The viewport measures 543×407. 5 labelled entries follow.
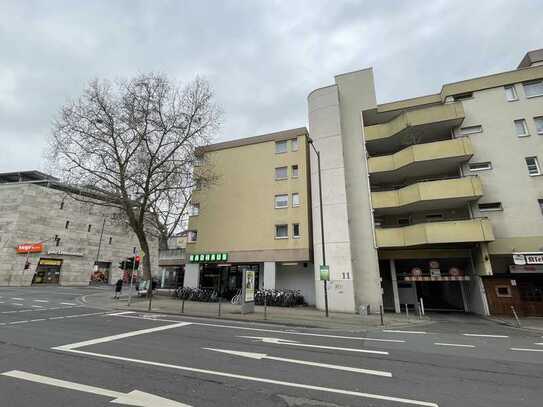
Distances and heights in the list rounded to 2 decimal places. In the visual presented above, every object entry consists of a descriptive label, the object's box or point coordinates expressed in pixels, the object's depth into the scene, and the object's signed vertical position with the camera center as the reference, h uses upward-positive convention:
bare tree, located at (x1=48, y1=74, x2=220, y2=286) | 21.97 +10.88
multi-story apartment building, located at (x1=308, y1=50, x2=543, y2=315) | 17.34 +6.27
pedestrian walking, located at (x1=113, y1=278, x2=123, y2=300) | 22.17 -0.15
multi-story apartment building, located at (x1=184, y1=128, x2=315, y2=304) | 22.00 +5.72
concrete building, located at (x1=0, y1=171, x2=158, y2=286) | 36.00 +6.63
